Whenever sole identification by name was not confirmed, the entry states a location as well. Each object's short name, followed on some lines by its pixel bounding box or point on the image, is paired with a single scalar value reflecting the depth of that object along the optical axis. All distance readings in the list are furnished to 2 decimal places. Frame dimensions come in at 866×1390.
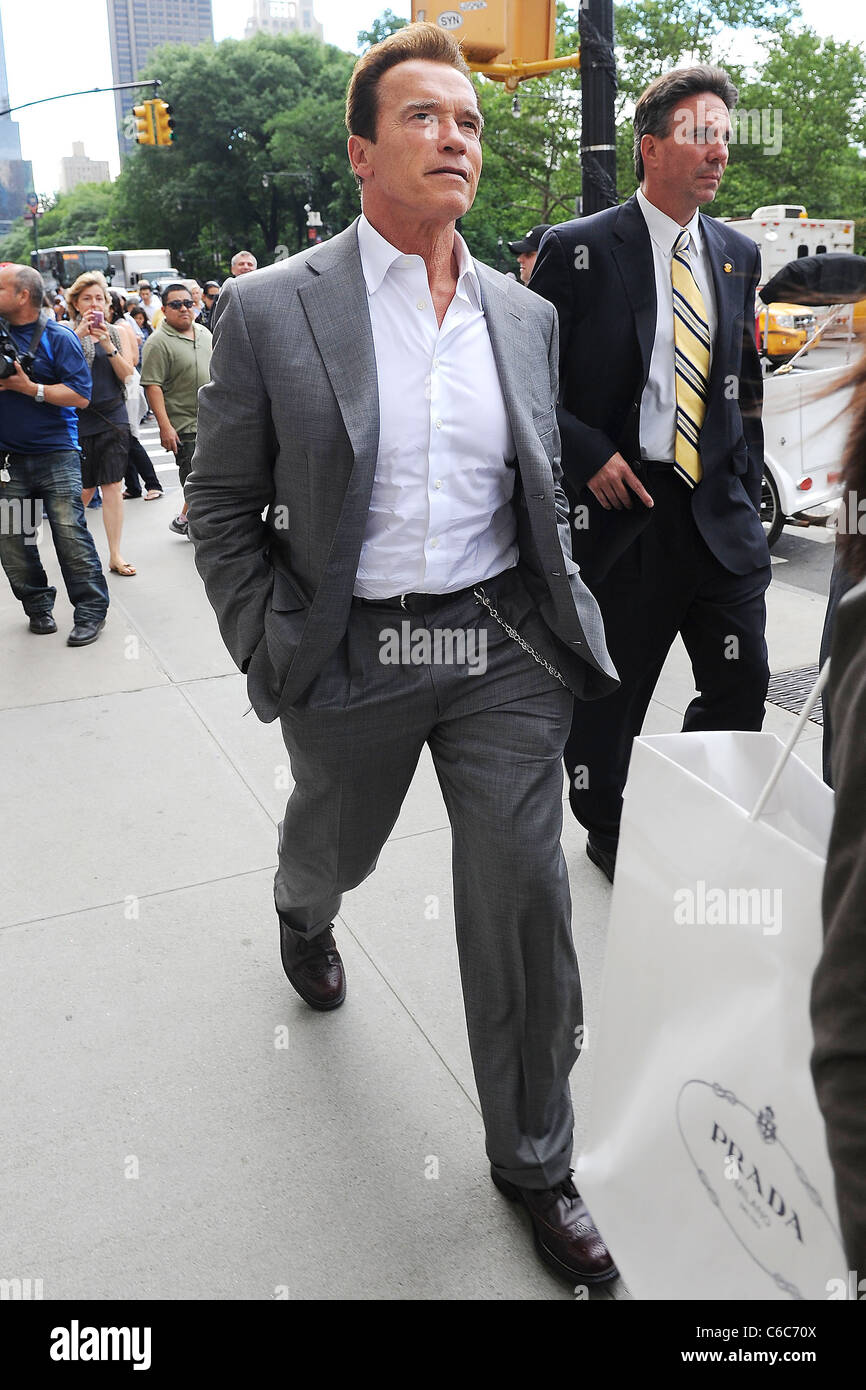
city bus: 66.38
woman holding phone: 7.98
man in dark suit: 3.34
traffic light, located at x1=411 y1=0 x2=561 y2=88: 6.73
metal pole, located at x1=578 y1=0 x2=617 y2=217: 6.28
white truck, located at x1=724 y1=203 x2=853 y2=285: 27.19
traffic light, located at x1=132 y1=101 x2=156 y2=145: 25.08
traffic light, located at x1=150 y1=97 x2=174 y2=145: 25.30
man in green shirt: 8.55
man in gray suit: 2.36
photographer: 6.52
